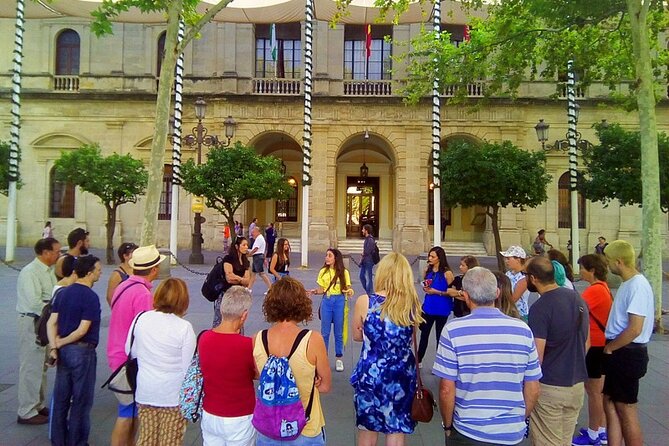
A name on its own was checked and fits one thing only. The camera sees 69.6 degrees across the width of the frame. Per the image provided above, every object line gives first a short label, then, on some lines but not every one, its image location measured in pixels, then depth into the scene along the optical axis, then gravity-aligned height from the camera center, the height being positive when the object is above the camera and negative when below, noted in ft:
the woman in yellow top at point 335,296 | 21.09 -2.90
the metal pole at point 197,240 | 63.16 -1.52
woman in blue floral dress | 10.33 -2.94
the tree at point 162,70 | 31.89 +10.86
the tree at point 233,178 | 59.88 +6.47
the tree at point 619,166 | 55.67 +8.09
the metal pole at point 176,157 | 56.13 +8.30
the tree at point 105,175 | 60.80 +6.72
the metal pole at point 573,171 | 57.77 +7.58
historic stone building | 81.15 +19.59
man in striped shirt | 8.86 -2.64
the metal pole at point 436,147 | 51.29 +9.33
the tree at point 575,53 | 30.71 +14.32
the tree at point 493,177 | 58.39 +6.80
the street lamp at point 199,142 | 62.05 +11.71
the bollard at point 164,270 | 49.06 -4.32
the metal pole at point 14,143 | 59.52 +10.57
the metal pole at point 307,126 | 59.62 +13.21
